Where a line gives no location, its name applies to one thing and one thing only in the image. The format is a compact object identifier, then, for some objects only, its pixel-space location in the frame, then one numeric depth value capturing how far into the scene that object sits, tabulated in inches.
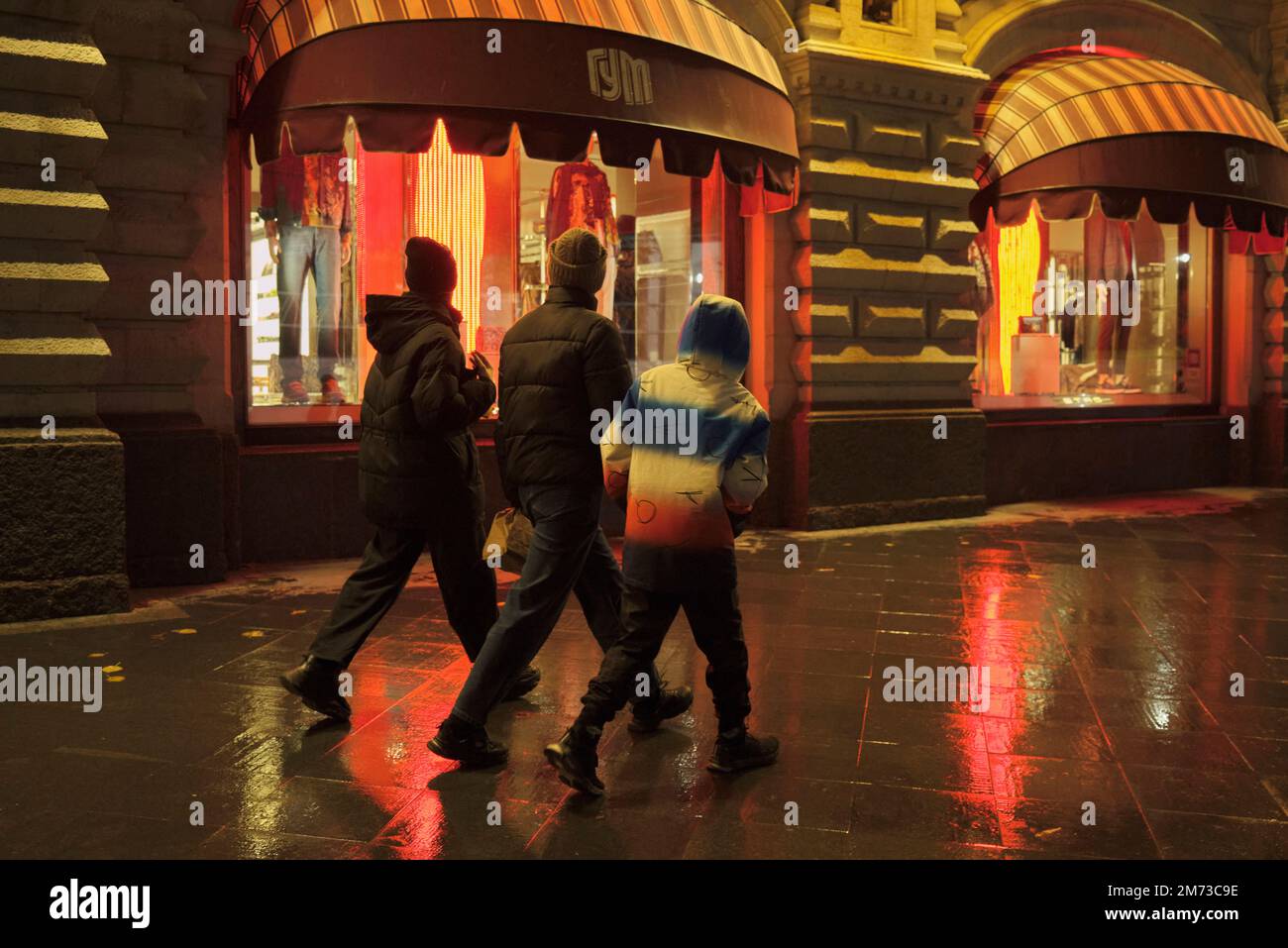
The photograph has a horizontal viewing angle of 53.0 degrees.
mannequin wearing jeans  398.3
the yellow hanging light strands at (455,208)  420.2
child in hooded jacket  177.0
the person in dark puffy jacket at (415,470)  203.0
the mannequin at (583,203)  452.4
